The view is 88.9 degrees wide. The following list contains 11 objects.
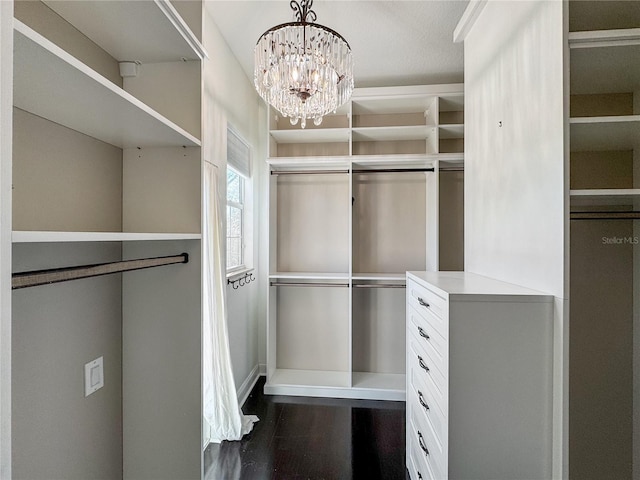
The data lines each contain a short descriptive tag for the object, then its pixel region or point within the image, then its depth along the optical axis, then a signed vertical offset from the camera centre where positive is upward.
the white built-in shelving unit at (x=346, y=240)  3.07 -0.02
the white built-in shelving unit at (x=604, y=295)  1.53 -0.27
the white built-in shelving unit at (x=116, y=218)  0.93 +0.07
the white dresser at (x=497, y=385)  1.20 -0.55
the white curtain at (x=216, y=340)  2.12 -0.69
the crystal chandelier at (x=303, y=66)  1.78 +0.97
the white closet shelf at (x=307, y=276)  2.91 -0.34
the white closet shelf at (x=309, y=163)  2.87 +0.68
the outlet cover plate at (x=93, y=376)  1.17 -0.51
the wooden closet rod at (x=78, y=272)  0.67 -0.09
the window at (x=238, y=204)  2.75 +0.32
